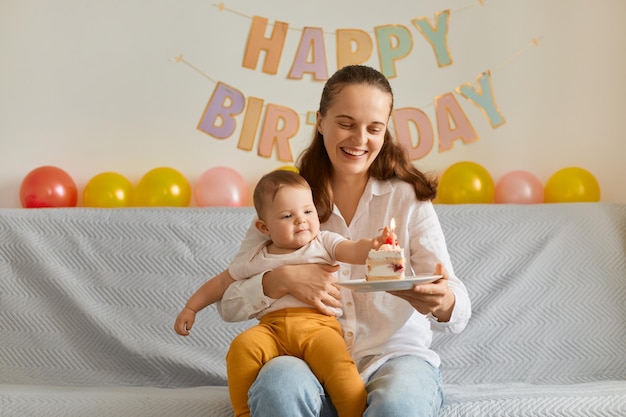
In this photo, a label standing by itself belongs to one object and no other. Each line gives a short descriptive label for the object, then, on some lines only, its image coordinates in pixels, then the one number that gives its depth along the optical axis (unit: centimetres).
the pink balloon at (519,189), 296
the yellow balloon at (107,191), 292
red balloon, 290
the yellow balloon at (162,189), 290
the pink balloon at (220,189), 292
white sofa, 250
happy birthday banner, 319
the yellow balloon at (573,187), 291
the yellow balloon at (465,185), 288
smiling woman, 160
